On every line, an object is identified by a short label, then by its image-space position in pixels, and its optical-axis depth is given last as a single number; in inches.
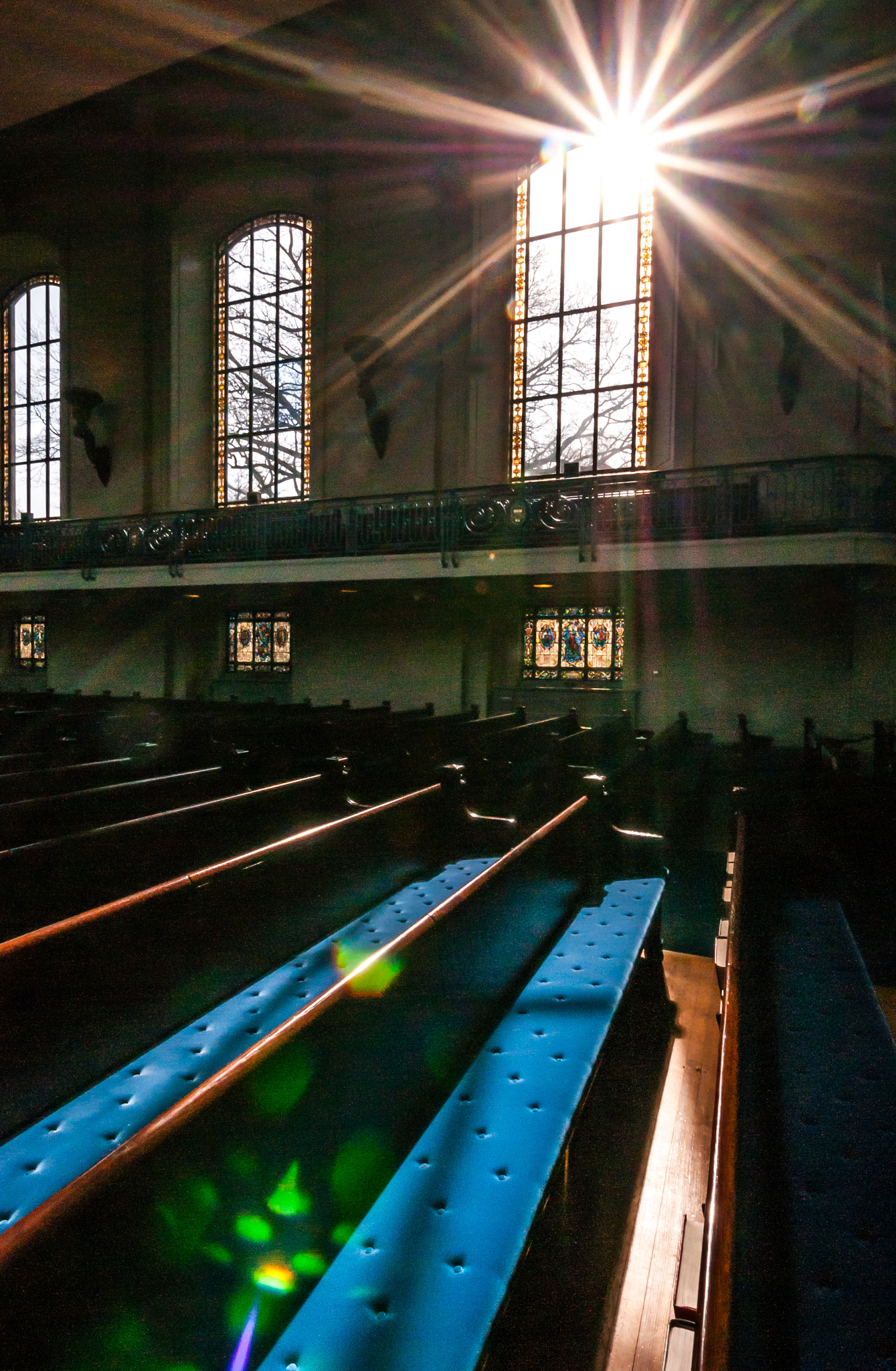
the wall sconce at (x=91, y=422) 451.5
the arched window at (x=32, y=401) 518.3
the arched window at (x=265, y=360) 438.0
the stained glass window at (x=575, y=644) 346.3
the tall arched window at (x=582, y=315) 360.2
